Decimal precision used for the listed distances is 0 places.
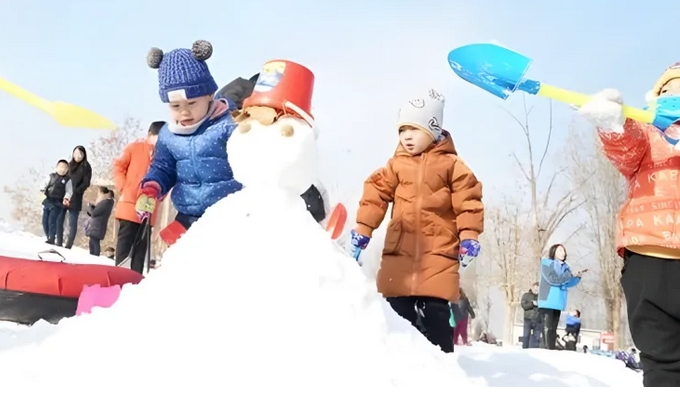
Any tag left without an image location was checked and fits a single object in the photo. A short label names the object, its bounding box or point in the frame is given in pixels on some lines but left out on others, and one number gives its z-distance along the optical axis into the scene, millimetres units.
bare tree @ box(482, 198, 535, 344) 19359
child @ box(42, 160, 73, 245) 9703
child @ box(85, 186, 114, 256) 10039
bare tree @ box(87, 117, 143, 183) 22156
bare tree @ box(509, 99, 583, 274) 16406
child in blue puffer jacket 3461
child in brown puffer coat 3354
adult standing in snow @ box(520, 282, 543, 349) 9097
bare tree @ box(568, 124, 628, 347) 18031
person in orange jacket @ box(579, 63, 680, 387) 2516
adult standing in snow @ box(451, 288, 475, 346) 8166
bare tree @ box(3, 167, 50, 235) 24984
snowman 2271
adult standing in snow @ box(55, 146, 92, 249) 9656
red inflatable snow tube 3781
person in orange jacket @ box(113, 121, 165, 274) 6039
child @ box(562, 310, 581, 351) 9396
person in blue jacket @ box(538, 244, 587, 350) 7352
